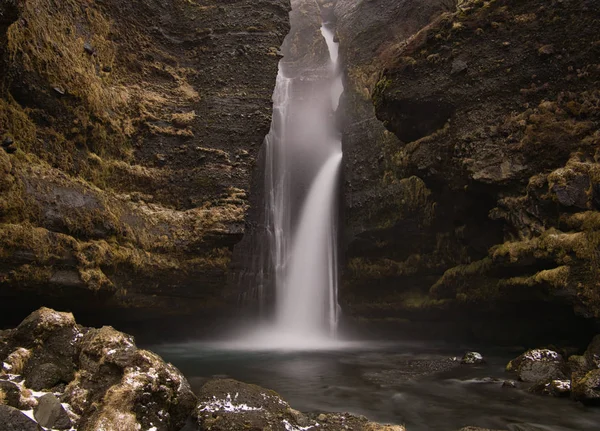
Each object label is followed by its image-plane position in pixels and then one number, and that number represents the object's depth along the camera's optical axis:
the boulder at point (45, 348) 6.27
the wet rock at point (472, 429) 5.97
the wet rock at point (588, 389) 7.48
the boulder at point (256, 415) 5.93
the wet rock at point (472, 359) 12.19
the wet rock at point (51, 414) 5.13
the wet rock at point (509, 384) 9.15
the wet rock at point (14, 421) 4.61
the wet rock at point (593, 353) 9.15
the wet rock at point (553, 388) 8.14
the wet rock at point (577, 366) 8.75
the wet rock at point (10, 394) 5.27
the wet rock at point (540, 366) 9.41
